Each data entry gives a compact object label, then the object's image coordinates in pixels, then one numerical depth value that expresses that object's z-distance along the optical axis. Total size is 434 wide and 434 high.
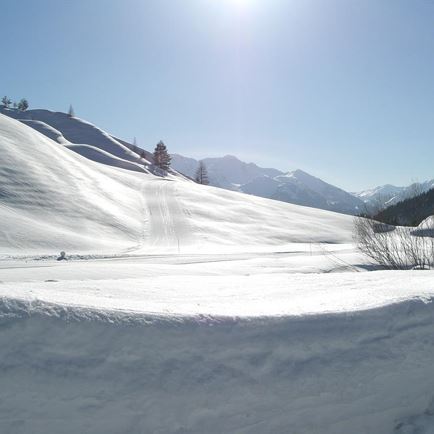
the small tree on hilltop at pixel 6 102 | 127.64
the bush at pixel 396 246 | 14.93
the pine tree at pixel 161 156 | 85.12
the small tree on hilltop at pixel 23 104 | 129.62
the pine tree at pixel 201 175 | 86.14
